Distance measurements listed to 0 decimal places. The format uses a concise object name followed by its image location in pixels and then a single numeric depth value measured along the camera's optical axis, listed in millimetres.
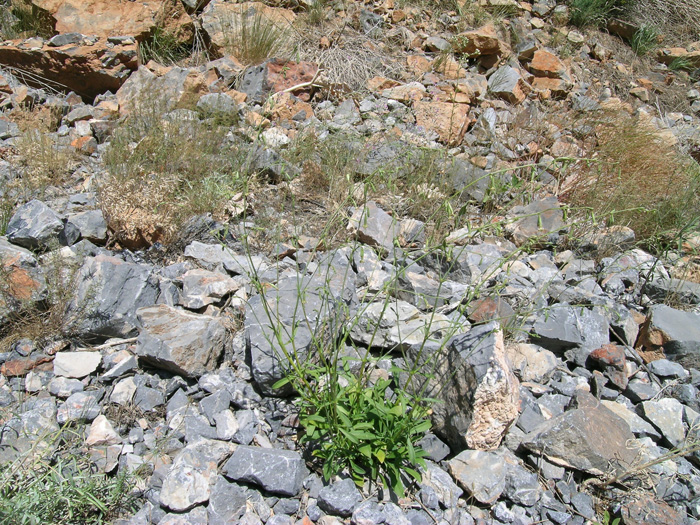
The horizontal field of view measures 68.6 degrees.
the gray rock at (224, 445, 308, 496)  1953
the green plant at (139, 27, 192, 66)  4980
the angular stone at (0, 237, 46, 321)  2430
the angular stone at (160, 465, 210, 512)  1874
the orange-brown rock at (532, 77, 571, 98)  5793
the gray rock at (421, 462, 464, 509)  2020
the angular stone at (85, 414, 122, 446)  2043
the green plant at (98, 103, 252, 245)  3066
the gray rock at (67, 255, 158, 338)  2488
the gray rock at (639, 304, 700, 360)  2727
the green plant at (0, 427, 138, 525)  1707
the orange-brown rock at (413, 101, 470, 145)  4594
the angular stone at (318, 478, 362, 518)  1909
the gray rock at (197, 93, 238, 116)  4086
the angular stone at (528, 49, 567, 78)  5895
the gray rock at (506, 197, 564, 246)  3592
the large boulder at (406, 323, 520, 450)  2092
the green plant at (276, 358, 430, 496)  1928
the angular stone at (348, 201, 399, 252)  3264
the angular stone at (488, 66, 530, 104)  5359
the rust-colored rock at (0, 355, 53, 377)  2279
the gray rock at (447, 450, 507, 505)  2029
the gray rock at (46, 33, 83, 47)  4477
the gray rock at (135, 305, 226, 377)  2305
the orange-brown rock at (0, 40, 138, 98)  4367
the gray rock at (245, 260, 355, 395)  2252
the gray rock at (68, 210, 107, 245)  3008
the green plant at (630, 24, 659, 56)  6922
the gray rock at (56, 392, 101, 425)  2111
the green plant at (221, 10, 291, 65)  5090
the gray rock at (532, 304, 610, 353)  2688
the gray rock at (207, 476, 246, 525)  1864
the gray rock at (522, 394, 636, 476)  2125
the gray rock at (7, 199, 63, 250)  2768
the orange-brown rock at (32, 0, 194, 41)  4805
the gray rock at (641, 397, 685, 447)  2355
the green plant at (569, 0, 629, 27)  6824
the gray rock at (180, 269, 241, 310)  2688
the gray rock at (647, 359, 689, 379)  2682
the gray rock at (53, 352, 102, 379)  2307
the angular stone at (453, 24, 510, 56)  5648
